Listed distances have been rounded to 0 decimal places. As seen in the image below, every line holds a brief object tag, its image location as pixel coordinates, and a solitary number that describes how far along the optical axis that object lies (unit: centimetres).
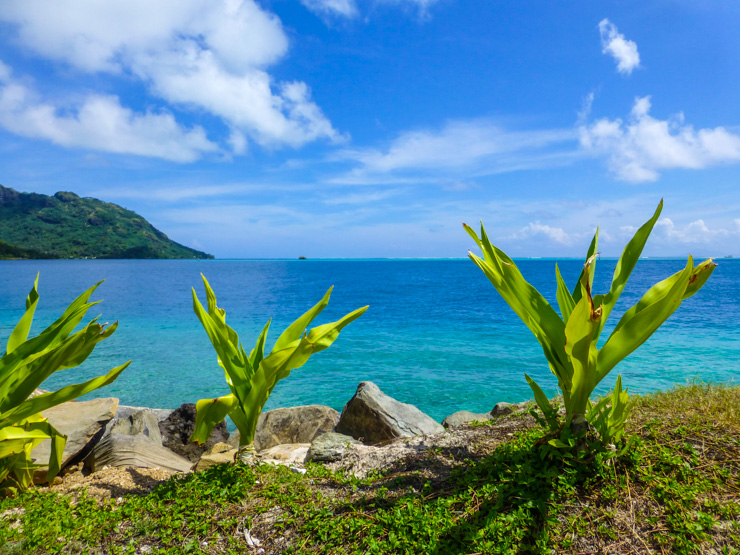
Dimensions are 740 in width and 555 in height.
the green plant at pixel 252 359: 309
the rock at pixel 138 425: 553
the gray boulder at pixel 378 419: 557
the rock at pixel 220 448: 467
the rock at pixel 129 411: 708
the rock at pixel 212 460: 341
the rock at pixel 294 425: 651
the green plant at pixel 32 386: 290
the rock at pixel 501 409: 530
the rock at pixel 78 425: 382
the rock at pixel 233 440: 646
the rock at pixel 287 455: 365
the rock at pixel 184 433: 595
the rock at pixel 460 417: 634
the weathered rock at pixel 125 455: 380
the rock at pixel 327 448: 348
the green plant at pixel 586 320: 218
